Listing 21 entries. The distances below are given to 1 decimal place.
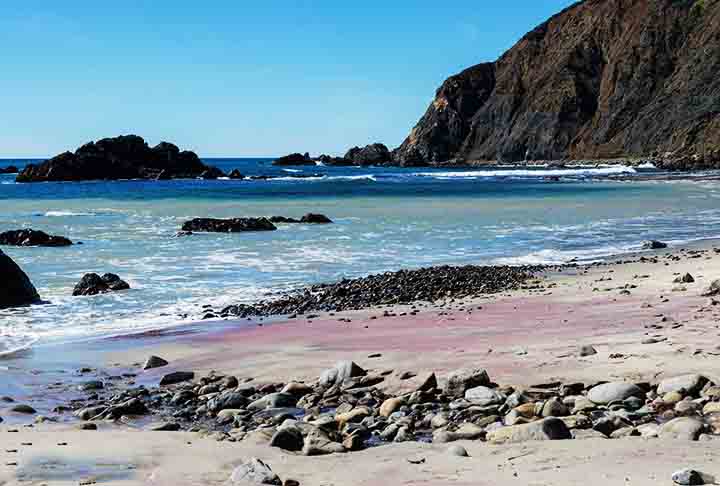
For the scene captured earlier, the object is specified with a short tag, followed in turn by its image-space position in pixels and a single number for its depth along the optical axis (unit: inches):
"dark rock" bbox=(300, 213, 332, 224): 1535.4
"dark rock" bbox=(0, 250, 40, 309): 646.5
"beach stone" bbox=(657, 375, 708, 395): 288.5
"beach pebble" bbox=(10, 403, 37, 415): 331.0
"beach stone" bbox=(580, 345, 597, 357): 363.3
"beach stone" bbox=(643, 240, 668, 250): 949.2
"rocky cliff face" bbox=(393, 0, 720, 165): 4803.2
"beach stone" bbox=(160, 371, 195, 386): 391.5
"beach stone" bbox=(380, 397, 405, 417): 304.6
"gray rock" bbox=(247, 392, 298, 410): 328.5
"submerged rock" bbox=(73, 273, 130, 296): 708.0
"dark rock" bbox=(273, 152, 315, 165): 7810.0
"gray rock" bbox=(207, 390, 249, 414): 333.1
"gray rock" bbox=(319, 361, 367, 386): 358.0
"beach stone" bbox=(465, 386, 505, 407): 301.0
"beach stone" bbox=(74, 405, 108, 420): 325.7
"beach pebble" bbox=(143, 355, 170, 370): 427.7
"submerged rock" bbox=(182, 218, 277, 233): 1387.8
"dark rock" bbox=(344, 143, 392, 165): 7519.7
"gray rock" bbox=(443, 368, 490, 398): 322.0
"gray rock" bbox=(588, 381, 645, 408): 290.8
